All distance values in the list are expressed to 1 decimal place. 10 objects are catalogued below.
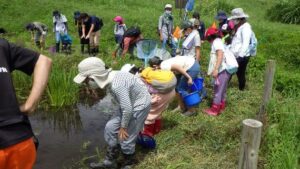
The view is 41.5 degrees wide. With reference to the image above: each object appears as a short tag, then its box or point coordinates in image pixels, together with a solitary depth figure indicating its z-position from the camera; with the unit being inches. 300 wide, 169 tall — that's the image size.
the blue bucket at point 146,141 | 188.7
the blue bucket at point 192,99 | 226.3
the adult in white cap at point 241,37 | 249.9
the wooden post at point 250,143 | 118.3
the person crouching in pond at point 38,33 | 428.8
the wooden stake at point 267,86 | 198.5
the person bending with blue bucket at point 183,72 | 218.5
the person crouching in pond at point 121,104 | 149.9
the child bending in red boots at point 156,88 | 193.8
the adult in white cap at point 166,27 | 394.0
